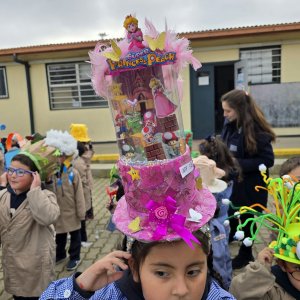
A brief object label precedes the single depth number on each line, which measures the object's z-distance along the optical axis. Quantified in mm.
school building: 10930
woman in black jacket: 3869
